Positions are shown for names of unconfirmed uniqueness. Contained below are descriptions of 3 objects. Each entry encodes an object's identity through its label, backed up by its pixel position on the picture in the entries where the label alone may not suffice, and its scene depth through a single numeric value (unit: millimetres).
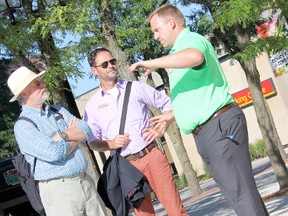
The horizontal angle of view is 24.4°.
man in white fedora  5254
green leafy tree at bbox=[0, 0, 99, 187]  10688
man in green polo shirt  4637
